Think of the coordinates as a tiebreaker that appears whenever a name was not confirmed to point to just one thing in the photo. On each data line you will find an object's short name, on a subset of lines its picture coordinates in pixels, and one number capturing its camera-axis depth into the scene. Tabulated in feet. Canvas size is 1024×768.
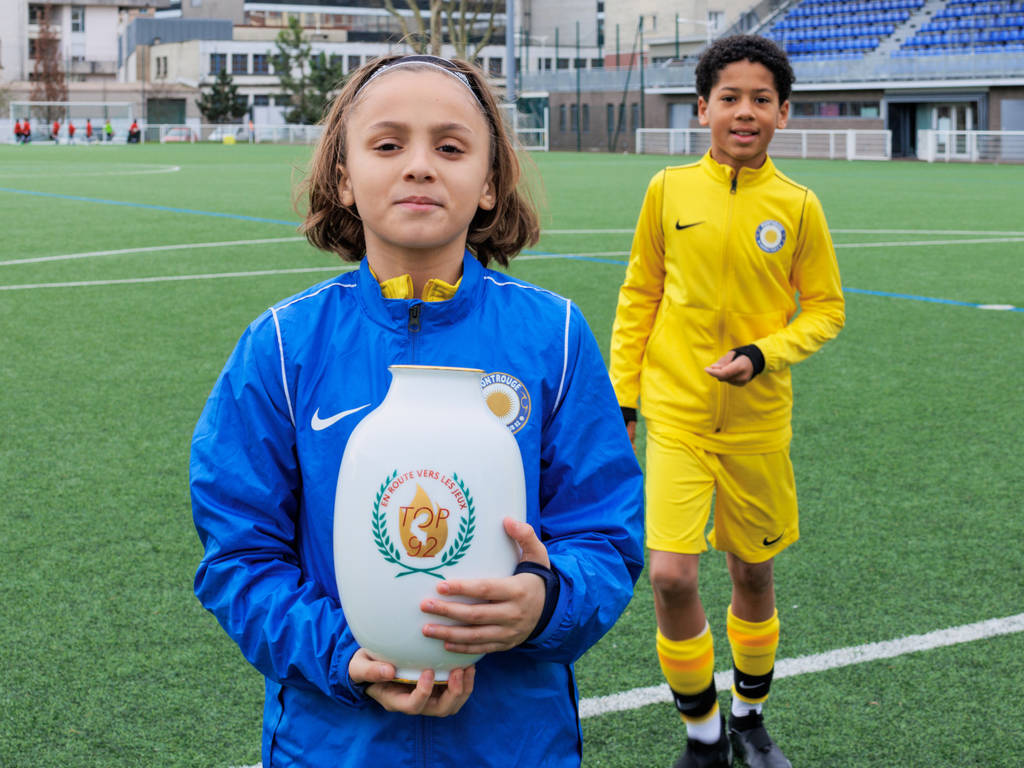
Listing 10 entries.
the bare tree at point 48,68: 275.24
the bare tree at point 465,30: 173.99
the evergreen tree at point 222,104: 251.39
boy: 10.82
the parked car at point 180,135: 218.18
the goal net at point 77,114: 217.15
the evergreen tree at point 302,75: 245.45
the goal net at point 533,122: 174.81
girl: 5.64
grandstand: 123.75
